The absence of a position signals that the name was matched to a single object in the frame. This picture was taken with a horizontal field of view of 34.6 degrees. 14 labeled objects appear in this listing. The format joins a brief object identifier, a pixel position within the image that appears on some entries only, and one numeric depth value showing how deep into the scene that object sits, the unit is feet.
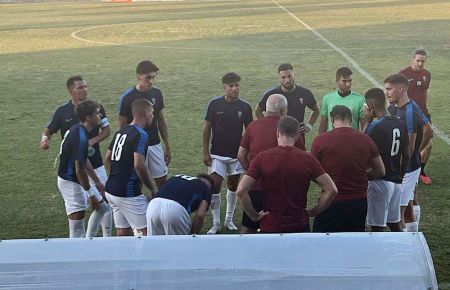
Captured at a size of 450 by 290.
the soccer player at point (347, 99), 27.09
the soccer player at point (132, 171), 21.50
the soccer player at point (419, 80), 33.32
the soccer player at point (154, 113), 26.84
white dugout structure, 12.99
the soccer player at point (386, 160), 21.81
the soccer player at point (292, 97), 27.43
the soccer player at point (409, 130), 23.57
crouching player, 19.34
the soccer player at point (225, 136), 26.76
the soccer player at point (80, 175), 22.26
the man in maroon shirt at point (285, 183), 18.57
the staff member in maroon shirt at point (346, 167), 20.02
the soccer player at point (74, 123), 24.97
